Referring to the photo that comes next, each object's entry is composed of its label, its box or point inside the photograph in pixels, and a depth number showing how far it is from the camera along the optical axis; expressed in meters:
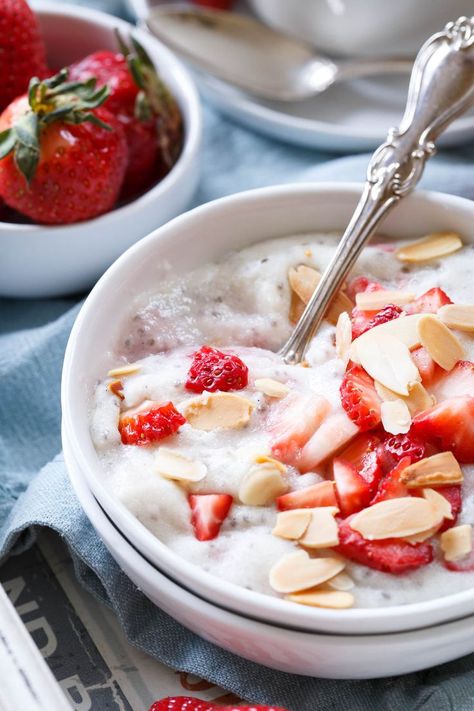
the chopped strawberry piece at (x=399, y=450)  0.56
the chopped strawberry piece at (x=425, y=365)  0.58
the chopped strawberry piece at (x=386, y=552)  0.54
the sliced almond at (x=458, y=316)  0.59
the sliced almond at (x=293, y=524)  0.55
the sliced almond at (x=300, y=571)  0.54
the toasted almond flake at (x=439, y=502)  0.55
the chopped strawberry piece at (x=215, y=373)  0.58
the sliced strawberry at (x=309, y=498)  0.55
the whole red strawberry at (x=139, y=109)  0.67
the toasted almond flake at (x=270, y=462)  0.56
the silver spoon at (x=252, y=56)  0.72
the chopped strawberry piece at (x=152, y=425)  0.57
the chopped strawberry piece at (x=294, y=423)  0.57
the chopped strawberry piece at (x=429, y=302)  0.59
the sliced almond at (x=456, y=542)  0.54
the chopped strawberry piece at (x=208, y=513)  0.55
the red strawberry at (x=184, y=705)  0.56
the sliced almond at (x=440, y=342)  0.58
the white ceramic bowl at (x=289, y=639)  0.53
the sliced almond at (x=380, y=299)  0.60
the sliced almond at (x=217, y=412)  0.57
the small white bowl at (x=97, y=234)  0.65
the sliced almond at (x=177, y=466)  0.56
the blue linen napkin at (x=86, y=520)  0.57
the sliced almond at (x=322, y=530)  0.54
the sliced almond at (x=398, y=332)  0.58
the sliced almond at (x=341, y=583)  0.54
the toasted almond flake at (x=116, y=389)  0.58
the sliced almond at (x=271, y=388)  0.58
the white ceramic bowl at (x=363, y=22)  0.72
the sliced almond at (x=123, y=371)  0.58
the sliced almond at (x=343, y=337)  0.59
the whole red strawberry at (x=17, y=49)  0.67
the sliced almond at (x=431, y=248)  0.61
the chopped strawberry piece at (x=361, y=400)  0.57
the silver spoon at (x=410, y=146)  0.60
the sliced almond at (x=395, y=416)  0.56
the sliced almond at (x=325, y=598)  0.54
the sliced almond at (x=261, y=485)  0.55
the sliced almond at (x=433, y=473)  0.55
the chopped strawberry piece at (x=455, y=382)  0.57
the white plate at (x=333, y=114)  0.70
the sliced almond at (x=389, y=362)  0.57
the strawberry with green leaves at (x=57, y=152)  0.63
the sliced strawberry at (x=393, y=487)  0.55
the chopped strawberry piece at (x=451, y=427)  0.56
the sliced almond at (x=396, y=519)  0.54
